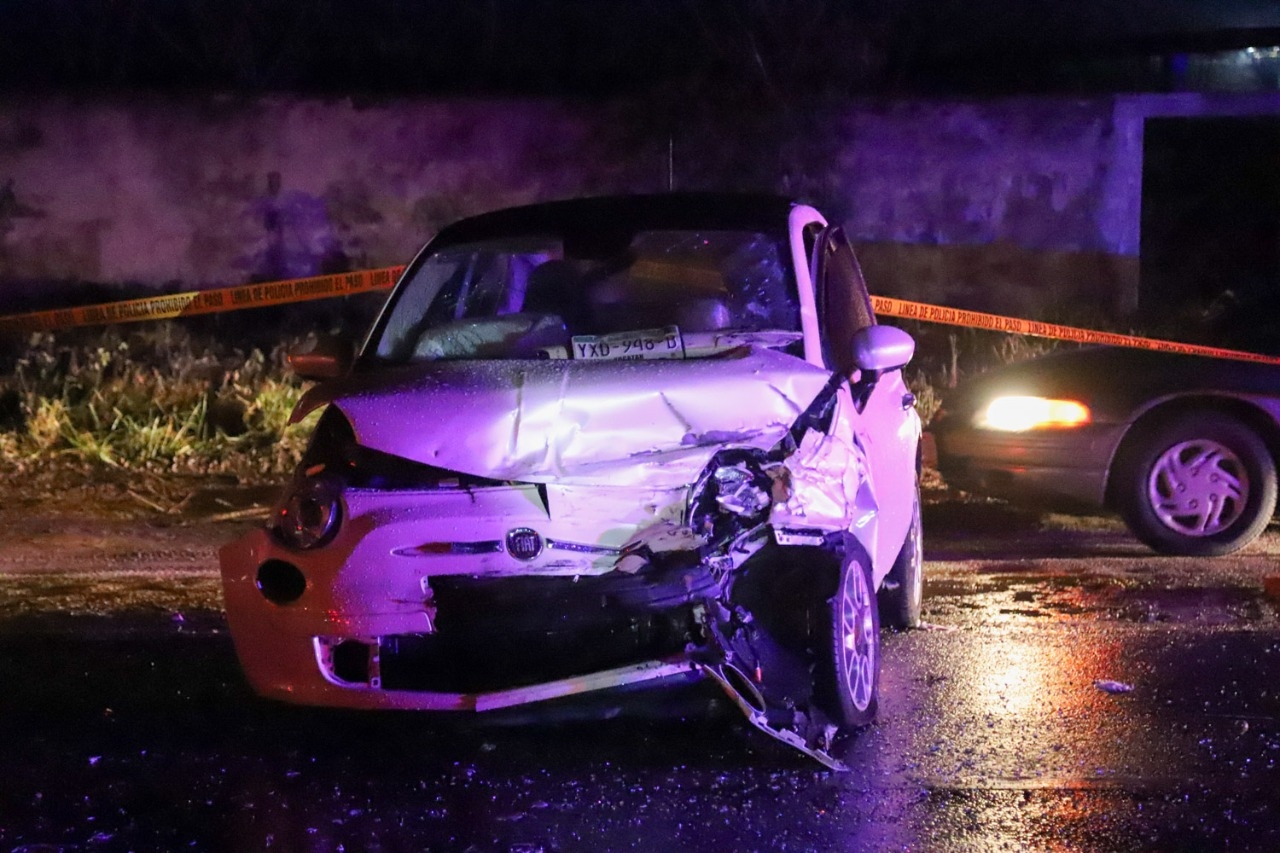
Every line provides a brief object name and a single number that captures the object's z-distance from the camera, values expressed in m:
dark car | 16.52
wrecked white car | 9.77
